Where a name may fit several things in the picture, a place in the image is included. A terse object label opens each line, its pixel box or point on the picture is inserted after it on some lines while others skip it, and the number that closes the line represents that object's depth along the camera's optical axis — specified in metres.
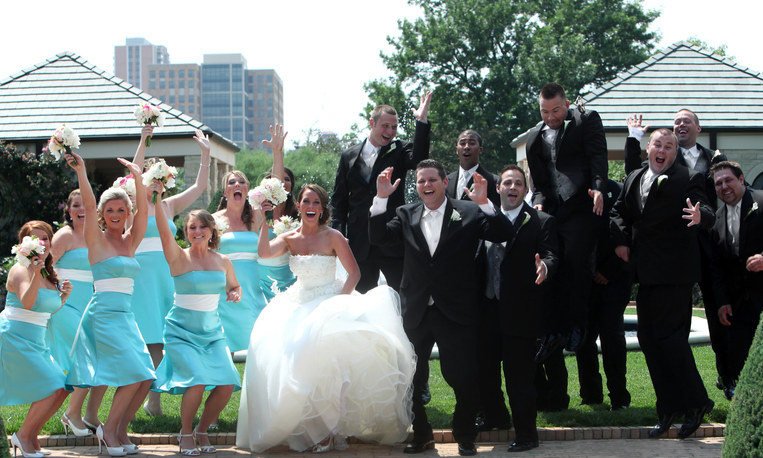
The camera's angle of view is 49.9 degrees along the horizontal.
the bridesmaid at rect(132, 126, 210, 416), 8.05
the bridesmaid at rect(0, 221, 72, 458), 6.54
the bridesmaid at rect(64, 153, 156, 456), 6.68
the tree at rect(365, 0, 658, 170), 45.16
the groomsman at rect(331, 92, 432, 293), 7.92
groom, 6.55
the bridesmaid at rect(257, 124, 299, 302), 8.60
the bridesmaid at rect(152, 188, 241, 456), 6.73
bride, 6.43
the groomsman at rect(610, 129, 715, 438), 6.98
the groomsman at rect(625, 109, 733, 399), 7.81
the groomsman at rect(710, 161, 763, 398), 7.39
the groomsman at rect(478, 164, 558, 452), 6.71
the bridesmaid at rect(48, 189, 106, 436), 7.69
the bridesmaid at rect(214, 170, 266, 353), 8.23
